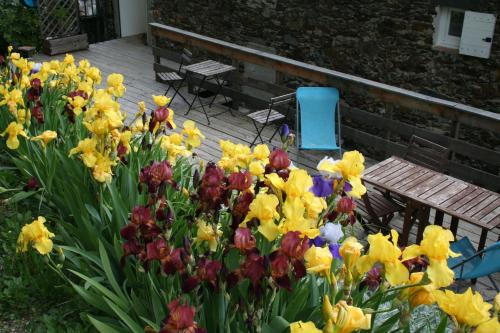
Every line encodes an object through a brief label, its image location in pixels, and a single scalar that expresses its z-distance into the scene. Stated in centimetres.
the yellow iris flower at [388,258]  157
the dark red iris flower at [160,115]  266
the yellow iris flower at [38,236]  207
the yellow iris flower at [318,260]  164
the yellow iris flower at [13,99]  317
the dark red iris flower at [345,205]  195
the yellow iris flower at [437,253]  152
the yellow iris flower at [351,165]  196
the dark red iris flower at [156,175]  204
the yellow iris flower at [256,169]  204
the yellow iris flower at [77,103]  313
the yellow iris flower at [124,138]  269
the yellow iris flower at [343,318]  138
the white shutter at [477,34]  630
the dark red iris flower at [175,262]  170
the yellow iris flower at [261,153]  221
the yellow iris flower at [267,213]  168
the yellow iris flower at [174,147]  279
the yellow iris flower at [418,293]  157
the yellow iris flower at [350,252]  158
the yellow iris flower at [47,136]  275
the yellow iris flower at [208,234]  192
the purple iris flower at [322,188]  201
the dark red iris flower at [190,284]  165
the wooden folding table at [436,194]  389
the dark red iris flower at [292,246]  158
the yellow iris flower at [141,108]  321
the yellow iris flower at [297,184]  171
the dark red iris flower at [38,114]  321
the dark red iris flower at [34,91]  335
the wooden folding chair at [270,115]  584
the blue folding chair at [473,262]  348
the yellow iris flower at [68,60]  399
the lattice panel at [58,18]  941
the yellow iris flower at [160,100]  288
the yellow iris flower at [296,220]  165
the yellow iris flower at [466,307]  144
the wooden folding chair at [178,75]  707
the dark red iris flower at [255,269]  159
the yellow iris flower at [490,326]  144
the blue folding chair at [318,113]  578
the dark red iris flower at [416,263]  162
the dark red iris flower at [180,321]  144
